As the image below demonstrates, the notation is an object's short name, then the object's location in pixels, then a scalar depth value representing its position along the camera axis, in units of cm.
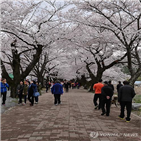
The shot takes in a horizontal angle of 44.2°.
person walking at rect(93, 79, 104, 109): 927
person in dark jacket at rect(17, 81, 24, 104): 1100
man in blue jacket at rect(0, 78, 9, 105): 1020
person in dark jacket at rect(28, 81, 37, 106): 1070
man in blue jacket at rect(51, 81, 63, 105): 1070
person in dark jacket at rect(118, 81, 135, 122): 671
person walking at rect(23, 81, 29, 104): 1116
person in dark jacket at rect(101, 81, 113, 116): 775
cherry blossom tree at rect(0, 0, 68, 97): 1099
